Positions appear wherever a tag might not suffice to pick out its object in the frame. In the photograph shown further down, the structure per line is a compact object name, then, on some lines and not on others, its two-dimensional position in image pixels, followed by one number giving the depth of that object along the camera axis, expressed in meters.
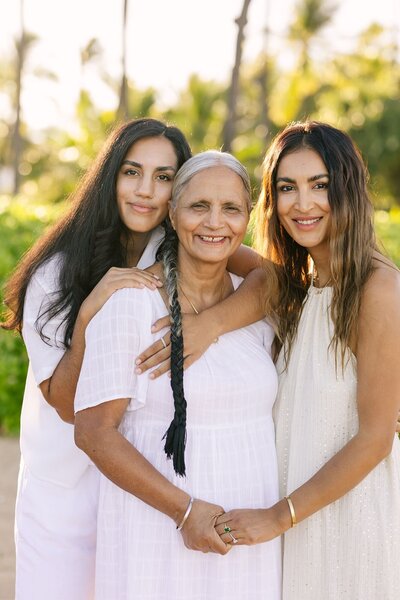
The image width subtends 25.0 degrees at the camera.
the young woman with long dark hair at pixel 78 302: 3.57
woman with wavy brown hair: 3.09
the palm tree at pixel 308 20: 41.66
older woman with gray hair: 3.08
